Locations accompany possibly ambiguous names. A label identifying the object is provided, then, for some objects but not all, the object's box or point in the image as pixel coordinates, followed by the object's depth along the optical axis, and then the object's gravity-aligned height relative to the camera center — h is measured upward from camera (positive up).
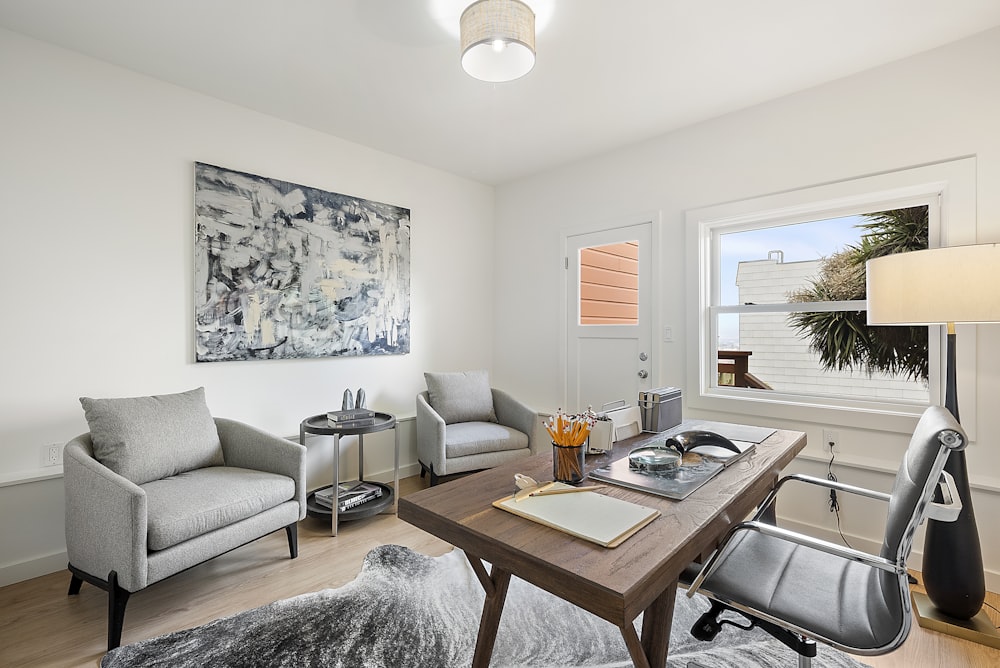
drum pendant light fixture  1.86 +1.16
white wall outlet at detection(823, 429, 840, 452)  2.66 -0.57
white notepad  1.15 -0.46
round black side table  2.82 -0.90
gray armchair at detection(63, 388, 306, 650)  1.83 -0.67
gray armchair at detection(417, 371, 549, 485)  3.22 -0.66
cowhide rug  1.73 -1.14
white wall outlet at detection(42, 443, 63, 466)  2.34 -0.57
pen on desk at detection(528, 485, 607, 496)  1.39 -0.45
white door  3.51 +0.15
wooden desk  0.98 -0.48
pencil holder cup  1.52 -0.40
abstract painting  2.86 +0.43
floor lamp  1.76 +0.08
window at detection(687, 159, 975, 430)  2.47 +0.24
